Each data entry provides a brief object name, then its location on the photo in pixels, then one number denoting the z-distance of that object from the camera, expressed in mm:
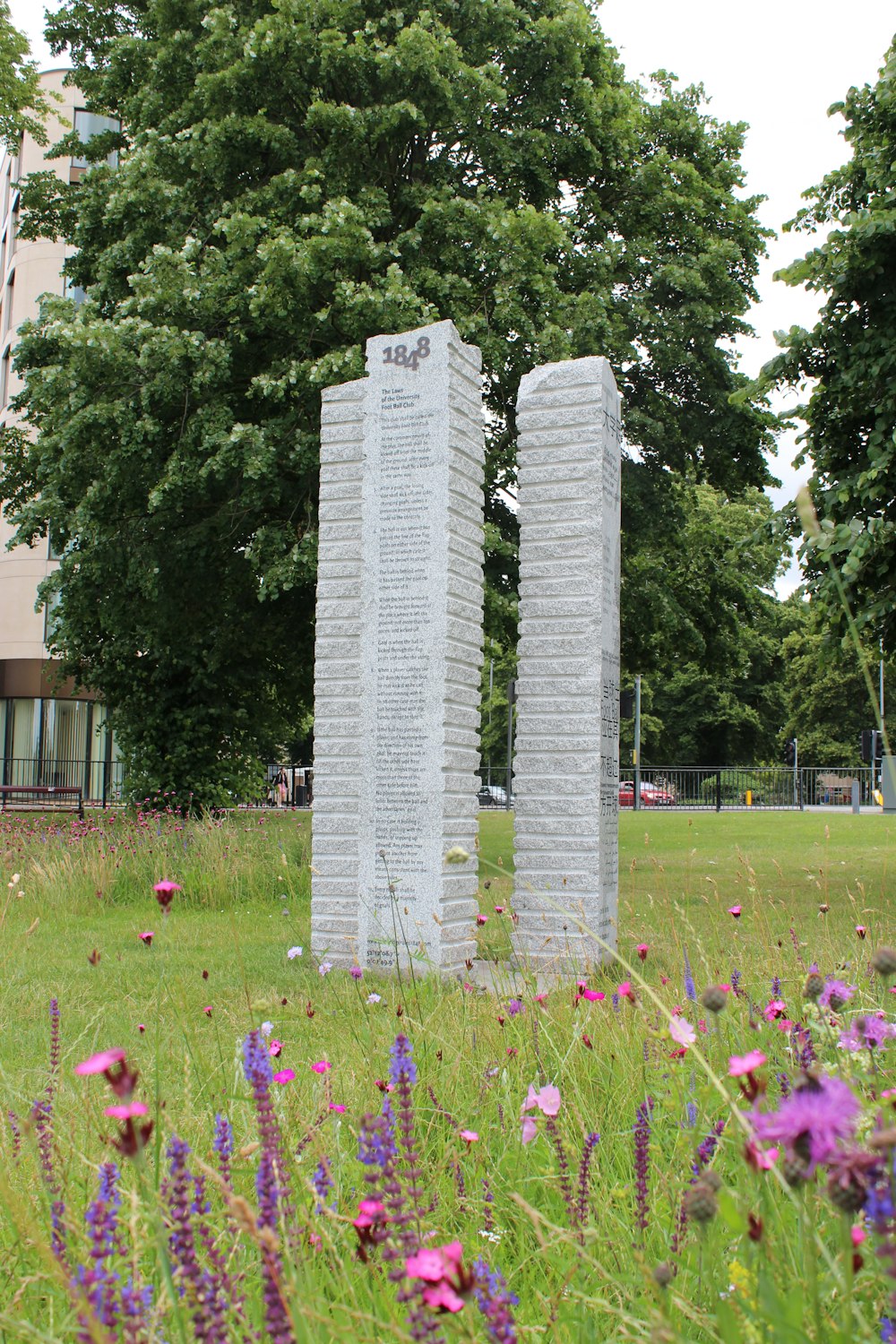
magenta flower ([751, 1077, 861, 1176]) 873
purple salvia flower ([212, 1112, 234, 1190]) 1881
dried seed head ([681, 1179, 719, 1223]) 1032
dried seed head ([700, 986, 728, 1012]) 1330
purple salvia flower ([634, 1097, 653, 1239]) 1830
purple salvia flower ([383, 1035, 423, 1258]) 1552
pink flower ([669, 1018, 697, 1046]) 1789
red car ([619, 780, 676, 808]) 42562
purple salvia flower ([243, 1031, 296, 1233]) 1465
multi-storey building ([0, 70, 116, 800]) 35500
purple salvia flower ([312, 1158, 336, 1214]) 1888
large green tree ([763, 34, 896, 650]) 9922
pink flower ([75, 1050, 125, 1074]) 1092
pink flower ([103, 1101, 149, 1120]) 1076
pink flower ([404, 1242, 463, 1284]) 1018
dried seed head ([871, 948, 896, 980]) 1231
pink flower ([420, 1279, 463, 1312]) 1033
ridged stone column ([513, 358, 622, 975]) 8016
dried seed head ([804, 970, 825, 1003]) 1677
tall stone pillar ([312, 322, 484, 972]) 7633
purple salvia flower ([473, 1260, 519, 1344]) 1209
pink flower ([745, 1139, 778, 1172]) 1102
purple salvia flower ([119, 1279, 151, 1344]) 1268
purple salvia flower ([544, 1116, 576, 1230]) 1959
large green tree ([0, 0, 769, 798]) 14688
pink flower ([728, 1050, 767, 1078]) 1171
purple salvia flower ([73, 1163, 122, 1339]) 1316
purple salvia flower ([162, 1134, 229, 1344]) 1230
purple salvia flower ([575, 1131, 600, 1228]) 1944
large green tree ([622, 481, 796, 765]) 17891
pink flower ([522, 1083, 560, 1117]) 1880
